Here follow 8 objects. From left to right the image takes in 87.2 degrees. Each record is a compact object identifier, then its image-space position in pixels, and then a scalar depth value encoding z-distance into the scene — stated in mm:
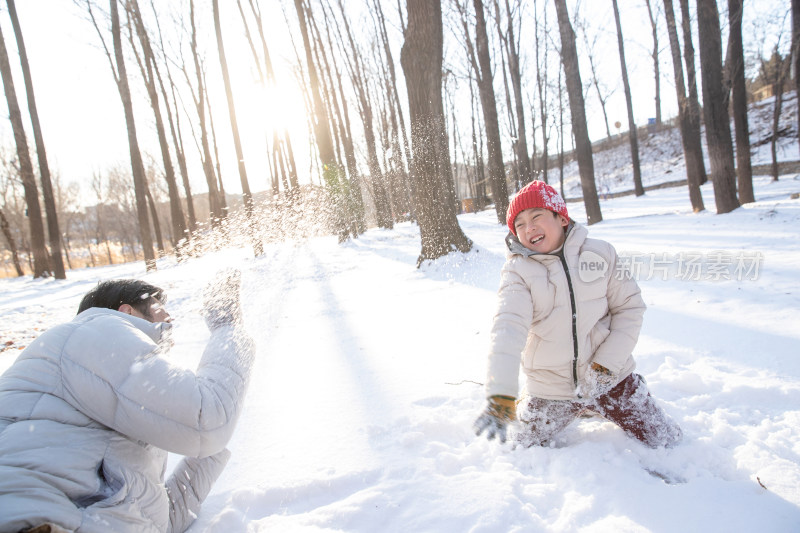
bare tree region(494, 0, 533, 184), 13977
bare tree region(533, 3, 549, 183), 18172
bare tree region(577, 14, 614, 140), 21183
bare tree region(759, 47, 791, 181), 11136
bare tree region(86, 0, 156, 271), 10523
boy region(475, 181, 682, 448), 1879
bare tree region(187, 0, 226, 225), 16250
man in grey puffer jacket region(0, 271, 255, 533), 1036
